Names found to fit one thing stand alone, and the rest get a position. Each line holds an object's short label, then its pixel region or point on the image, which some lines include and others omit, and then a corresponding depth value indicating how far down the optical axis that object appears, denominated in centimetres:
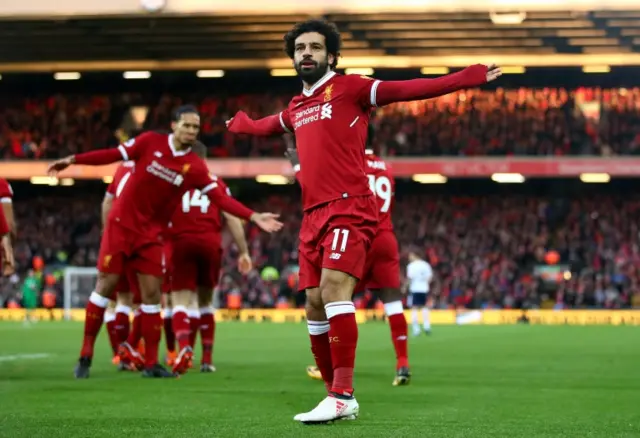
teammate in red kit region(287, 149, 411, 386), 1016
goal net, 3431
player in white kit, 2522
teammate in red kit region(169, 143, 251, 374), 1163
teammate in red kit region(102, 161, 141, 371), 1138
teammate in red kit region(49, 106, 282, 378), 1033
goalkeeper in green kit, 3412
